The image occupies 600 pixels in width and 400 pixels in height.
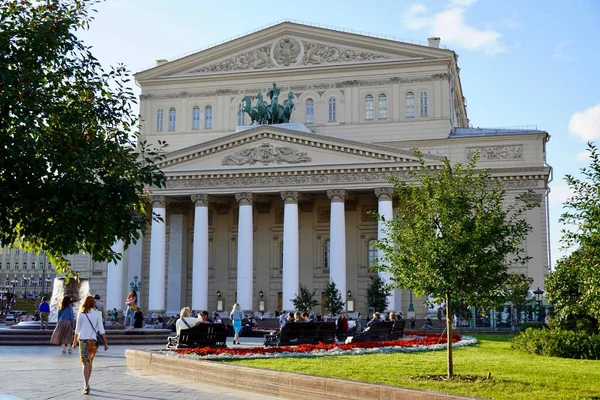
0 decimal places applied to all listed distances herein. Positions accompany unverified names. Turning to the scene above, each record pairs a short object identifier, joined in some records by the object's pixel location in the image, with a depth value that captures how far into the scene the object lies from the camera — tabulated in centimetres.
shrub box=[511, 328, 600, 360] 2094
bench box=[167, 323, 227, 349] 2128
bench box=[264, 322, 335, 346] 2484
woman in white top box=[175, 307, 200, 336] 2158
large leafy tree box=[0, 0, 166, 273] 1114
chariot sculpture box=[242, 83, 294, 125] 5622
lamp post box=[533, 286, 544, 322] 4484
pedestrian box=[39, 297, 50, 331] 3008
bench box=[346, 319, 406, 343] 2610
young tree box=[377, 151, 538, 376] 1570
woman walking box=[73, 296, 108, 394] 1469
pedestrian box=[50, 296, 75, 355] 2267
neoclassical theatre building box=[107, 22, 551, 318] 5181
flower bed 1917
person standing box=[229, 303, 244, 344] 3072
